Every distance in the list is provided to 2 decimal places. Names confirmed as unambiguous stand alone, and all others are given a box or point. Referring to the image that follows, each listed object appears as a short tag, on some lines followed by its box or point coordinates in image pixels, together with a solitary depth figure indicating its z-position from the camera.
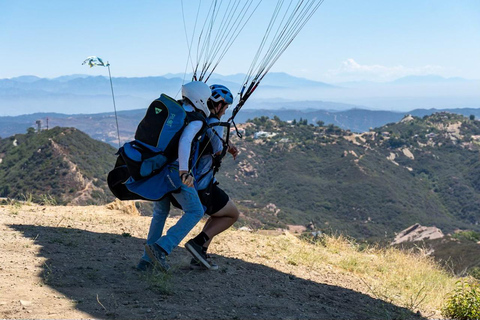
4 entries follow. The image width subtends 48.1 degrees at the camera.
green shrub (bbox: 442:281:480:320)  5.69
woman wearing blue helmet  5.11
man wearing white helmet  5.02
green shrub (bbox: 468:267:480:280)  12.42
